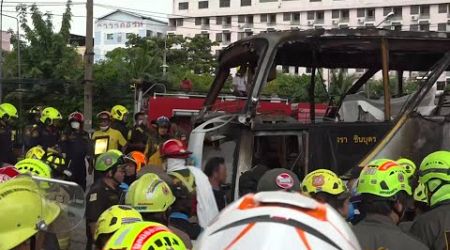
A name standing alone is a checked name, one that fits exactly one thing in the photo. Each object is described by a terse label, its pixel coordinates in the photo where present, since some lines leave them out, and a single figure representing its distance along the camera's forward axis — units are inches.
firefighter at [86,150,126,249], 218.8
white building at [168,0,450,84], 3393.2
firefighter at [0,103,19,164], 347.3
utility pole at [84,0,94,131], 730.8
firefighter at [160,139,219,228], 214.1
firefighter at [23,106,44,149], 382.5
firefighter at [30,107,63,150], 368.5
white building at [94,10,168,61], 4311.0
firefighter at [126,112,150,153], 357.1
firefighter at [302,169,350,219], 186.2
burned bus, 253.0
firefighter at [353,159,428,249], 134.6
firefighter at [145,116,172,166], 331.0
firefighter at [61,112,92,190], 343.9
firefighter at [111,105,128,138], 377.1
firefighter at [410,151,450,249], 149.4
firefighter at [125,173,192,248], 170.2
